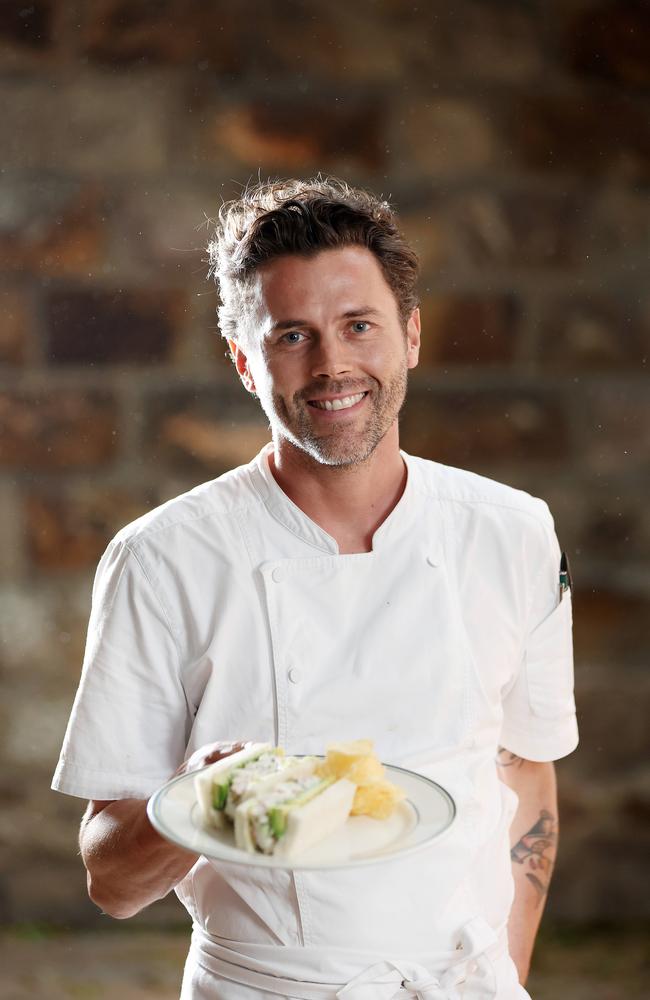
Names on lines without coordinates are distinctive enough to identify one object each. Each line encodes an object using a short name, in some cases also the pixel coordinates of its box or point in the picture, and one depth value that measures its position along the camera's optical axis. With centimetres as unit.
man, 208
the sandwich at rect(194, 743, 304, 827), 186
